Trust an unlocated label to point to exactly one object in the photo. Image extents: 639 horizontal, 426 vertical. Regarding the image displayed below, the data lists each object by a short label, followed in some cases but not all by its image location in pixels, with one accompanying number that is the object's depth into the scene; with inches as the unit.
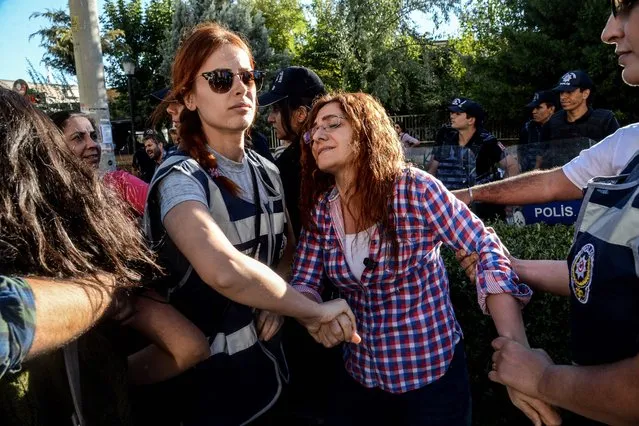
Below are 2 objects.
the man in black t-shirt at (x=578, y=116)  205.0
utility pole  249.9
